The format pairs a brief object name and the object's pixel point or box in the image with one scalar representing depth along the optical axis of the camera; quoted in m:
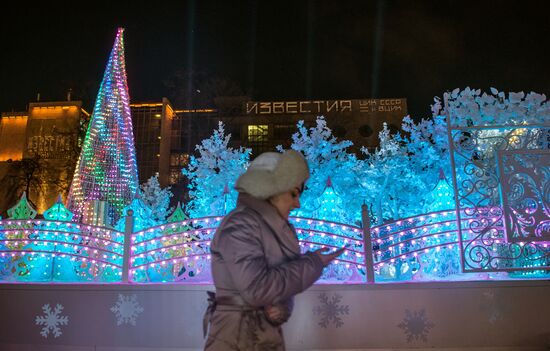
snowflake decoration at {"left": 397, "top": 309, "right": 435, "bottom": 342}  4.18
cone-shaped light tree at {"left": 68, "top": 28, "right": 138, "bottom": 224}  10.61
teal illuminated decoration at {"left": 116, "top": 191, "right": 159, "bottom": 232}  6.12
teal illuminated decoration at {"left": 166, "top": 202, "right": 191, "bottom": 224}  5.39
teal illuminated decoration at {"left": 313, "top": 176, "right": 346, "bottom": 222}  5.72
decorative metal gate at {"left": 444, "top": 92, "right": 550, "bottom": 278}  4.31
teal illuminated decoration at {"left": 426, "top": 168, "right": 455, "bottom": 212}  5.61
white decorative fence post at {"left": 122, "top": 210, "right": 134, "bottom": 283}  4.64
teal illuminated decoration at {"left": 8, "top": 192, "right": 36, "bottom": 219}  5.38
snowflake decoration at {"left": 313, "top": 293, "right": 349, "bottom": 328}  4.21
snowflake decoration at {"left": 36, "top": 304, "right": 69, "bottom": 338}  4.43
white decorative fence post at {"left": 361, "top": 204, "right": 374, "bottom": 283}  4.40
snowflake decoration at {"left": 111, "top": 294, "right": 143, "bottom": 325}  4.35
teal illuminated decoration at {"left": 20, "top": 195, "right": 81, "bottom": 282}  5.02
